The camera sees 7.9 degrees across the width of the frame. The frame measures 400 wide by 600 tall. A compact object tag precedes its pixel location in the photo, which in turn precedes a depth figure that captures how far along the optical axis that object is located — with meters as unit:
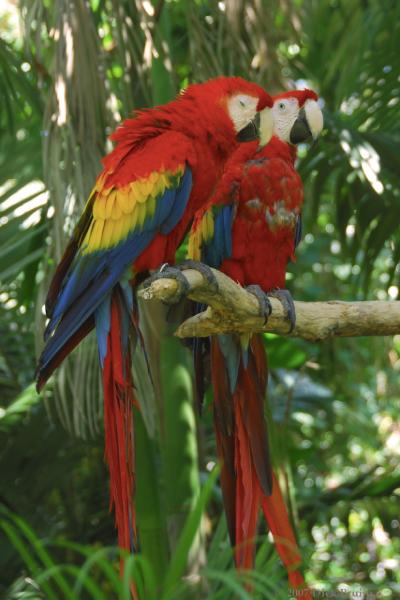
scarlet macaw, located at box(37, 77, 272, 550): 4.25
